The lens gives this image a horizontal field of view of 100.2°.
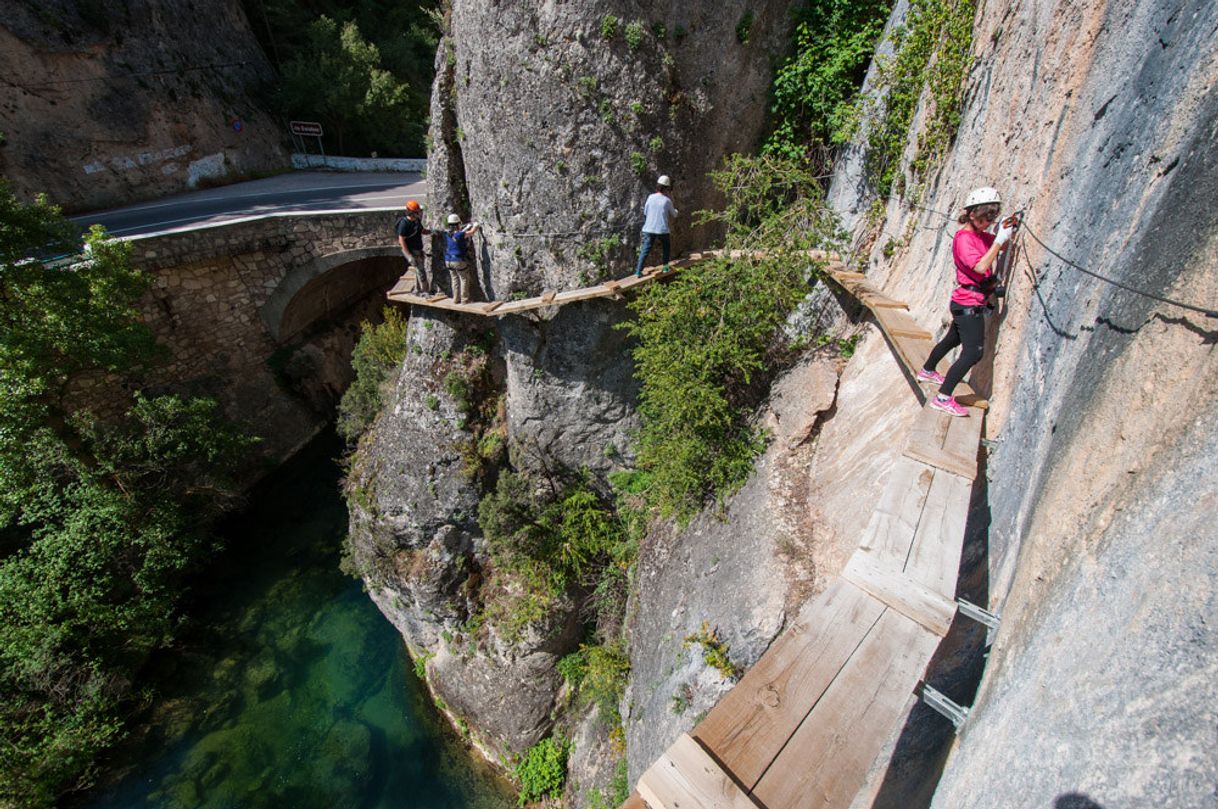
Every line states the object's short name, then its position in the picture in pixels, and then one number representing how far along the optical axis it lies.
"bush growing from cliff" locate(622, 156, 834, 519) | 6.48
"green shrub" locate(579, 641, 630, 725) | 8.45
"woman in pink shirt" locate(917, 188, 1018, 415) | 3.63
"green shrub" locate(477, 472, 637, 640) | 9.27
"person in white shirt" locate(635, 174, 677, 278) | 7.09
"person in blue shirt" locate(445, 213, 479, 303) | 8.06
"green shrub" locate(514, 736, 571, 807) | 9.45
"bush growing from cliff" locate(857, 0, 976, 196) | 5.00
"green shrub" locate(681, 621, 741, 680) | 5.41
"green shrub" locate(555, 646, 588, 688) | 9.69
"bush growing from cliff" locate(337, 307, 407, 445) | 11.48
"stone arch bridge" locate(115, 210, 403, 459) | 12.09
